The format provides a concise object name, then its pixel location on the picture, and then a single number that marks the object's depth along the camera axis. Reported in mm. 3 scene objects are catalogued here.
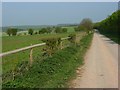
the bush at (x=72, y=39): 24073
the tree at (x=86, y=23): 105969
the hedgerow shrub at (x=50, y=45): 14180
